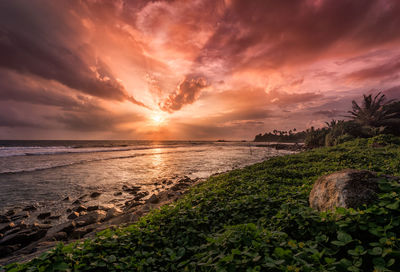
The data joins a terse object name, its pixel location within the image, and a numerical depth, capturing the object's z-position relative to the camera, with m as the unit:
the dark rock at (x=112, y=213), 7.28
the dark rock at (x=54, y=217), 7.35
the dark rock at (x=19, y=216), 7.24
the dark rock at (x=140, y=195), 9.78
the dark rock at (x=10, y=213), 7.55
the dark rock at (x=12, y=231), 5.90
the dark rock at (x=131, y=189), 11.15
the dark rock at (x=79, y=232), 5.71
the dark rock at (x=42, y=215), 7.35
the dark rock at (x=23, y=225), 6.39
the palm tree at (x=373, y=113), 21.42
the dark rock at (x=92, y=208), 8.24
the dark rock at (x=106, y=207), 8.49
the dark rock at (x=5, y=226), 6.22
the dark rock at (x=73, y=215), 7.34
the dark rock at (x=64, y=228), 6.01
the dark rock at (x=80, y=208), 8.07
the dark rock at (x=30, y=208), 8.06
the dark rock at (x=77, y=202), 9.03
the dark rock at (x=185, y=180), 13.45
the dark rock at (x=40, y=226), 6.34
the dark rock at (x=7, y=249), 5.03
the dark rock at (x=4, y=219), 6.93
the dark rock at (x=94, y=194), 10.14
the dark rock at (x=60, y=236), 5.59
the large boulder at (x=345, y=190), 3.15
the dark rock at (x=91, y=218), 6.69
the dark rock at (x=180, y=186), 11.21
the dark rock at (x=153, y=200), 9.05
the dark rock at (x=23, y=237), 5.43
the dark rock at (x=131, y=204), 8.59
